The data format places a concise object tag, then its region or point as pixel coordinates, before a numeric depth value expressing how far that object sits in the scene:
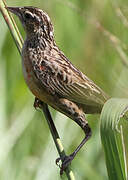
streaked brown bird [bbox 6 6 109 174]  6.70
